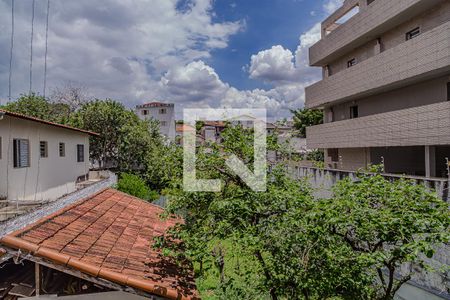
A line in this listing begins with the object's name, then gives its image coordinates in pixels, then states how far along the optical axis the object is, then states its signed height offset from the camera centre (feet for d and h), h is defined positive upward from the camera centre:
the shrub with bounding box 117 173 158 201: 55.88 -5.26
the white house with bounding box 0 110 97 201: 30.32 +0.06
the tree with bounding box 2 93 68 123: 87.04 +14.39
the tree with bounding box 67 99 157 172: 82.43 +6.67
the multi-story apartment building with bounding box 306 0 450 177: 35.73 +10.01
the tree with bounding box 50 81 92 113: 100.53 +20.29
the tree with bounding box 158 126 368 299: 13.62 -3.64
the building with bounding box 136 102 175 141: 157.38 +23.93
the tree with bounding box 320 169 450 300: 11.35 -2.35
